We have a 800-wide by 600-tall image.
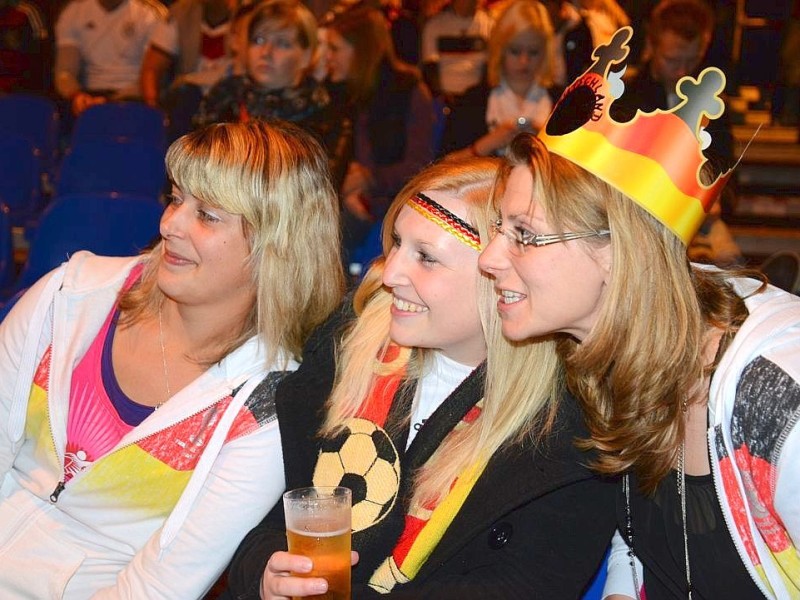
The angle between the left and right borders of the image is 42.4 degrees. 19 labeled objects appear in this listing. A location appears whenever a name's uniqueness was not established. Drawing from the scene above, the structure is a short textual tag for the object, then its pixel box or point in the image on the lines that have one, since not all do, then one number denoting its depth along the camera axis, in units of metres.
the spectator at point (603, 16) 6.43
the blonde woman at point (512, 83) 5.09
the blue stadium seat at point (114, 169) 4.97
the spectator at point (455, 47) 6.48
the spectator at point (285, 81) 4.57
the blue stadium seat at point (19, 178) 5.44
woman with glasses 1.79
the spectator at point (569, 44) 6.03
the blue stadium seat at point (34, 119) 6.00
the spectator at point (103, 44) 6.52
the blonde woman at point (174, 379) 2.23
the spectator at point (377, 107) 4.99
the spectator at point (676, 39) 4.65
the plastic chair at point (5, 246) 4.02
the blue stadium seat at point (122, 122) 5.49
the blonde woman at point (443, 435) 1.99
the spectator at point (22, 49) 7.57
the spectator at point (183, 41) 6.12
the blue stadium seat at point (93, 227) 3.60
